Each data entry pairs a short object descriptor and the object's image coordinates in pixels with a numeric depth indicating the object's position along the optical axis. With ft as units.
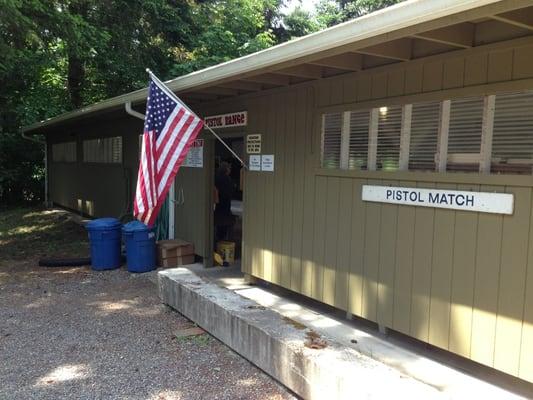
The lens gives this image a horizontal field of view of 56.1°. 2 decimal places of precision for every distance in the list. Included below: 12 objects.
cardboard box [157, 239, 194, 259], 26.27
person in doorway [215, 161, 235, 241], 27.43
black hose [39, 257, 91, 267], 28.25
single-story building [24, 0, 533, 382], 11.13
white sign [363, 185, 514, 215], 11.43
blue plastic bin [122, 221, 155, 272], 26.04
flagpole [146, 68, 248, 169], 17.88
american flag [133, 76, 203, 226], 17.78
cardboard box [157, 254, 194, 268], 26.43
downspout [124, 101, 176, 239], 28.37
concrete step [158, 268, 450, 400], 10.34
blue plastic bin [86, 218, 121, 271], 26.74
